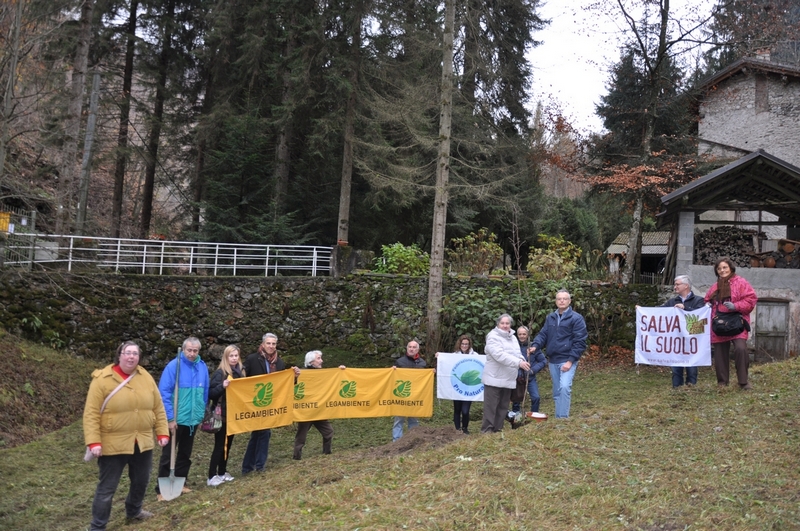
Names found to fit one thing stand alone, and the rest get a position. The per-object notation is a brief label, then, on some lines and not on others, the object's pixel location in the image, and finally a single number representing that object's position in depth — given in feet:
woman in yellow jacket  19.67
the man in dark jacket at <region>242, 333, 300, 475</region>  27.61
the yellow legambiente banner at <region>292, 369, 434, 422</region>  31.14
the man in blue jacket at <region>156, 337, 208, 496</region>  23.62
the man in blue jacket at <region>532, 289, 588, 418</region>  28.25
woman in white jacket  26.25
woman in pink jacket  27.02
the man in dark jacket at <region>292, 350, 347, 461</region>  29.89
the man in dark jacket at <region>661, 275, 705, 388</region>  31.78
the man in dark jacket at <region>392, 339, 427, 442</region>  32.53
